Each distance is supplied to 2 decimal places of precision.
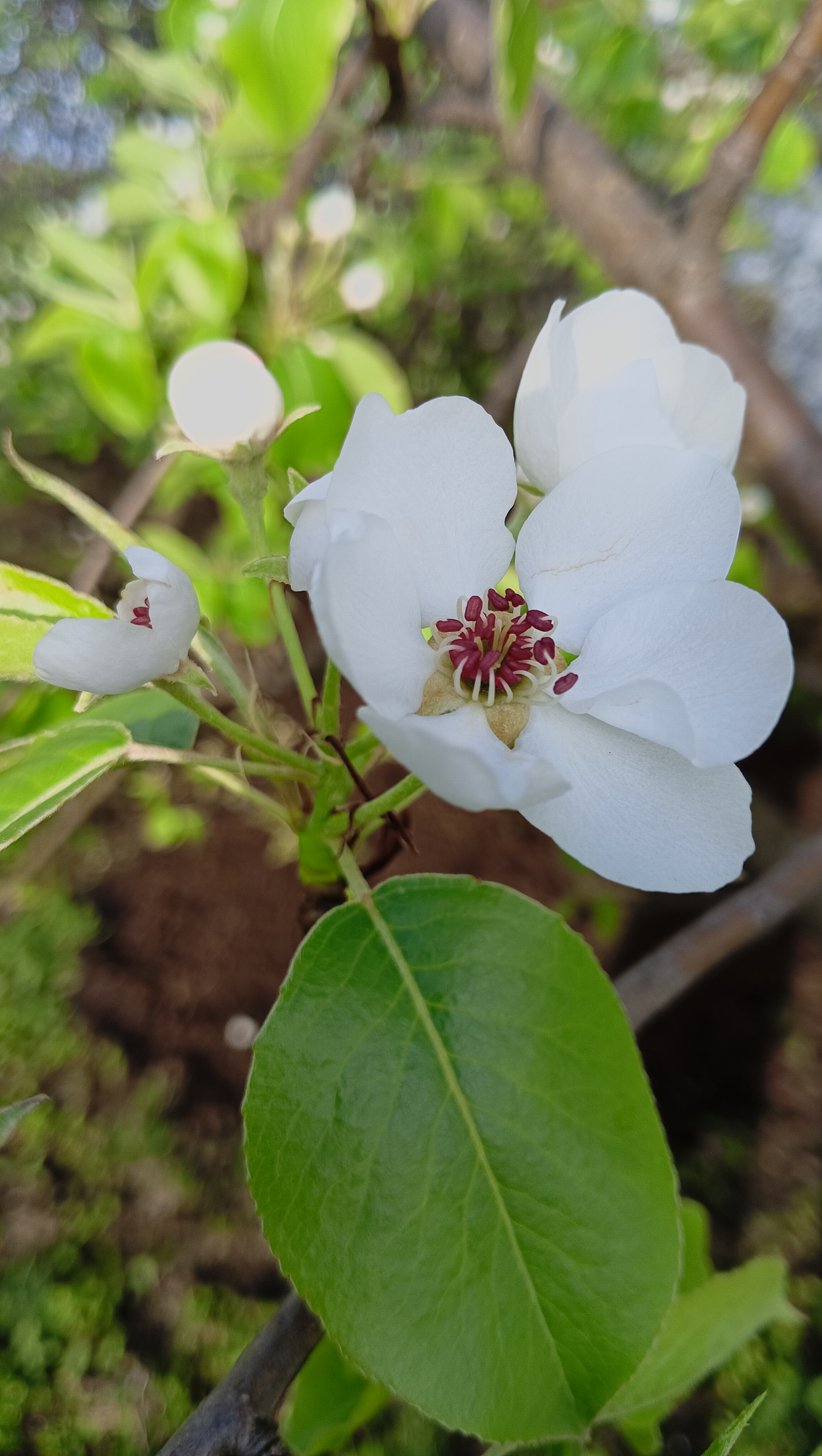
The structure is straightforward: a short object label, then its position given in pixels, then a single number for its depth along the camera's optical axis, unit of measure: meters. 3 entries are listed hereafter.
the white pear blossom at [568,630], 0.06
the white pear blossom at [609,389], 0.07
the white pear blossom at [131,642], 0.06
